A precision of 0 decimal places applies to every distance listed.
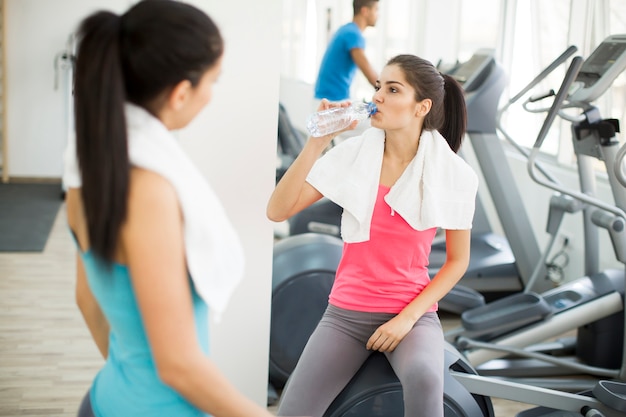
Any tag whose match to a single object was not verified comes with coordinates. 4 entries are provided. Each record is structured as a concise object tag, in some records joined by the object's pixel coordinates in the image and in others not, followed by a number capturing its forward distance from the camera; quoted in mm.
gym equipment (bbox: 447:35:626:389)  2799
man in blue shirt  4516
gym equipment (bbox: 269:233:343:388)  2744
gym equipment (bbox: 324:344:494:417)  1876
